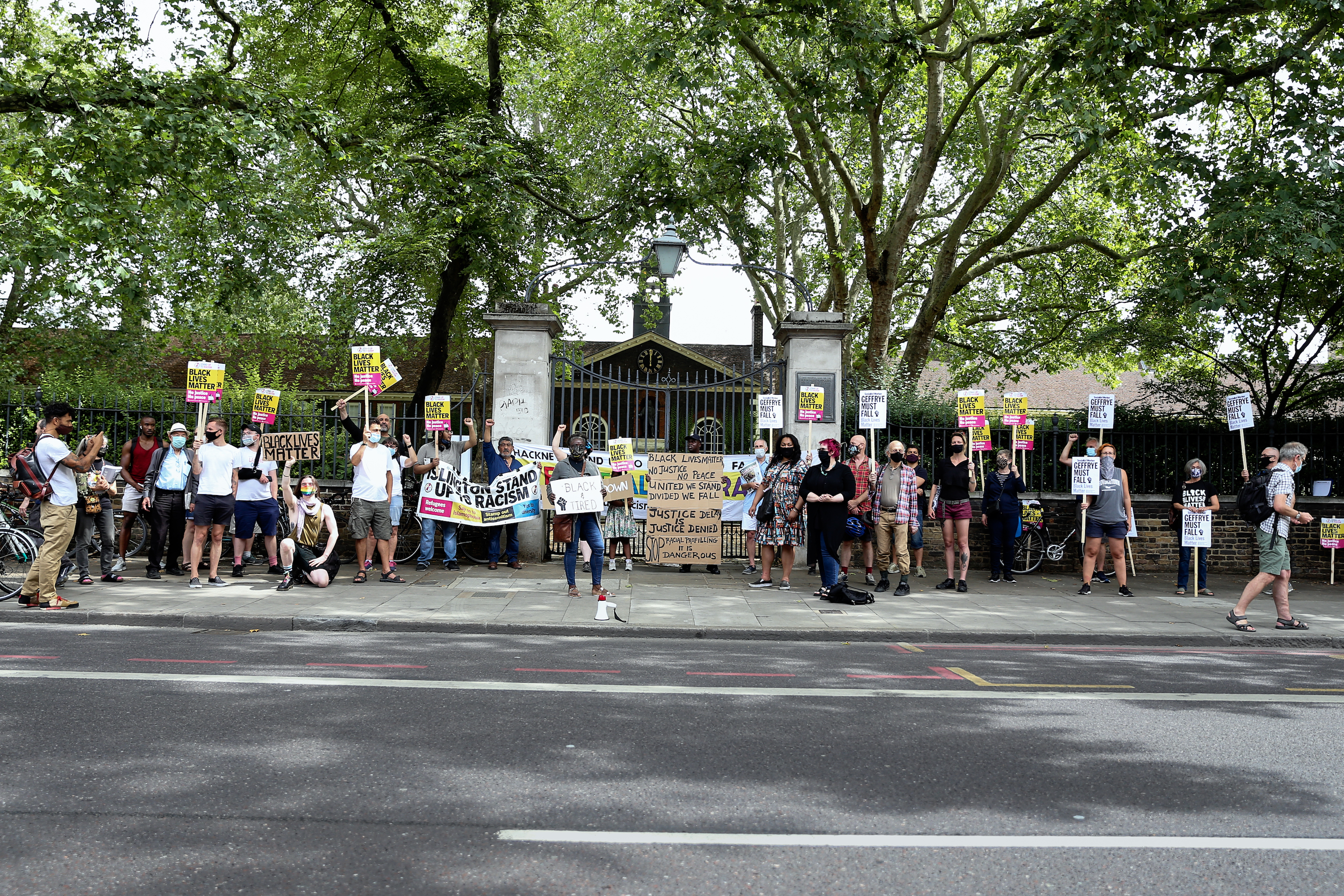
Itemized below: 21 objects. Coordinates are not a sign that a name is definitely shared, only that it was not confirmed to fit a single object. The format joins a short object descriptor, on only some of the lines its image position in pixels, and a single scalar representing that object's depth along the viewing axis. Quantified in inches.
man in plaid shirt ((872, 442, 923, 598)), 486.3
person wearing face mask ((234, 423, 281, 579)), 442.3
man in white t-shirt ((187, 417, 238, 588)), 428.5
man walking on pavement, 348.2
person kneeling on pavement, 430.3
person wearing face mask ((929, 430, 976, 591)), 466.3
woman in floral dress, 458.0
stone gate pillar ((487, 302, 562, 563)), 544.1
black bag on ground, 415.2
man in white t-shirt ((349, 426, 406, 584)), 454.9
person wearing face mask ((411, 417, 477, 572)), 514.0
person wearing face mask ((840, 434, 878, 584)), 475.8
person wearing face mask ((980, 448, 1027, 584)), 485.7
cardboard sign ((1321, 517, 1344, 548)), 515.5
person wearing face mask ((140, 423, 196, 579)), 450.0
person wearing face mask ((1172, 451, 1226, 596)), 479.8
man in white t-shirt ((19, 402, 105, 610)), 358.0
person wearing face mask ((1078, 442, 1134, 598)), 457.4
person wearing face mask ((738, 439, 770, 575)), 515.5
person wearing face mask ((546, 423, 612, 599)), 403.9
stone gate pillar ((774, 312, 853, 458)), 555.8
